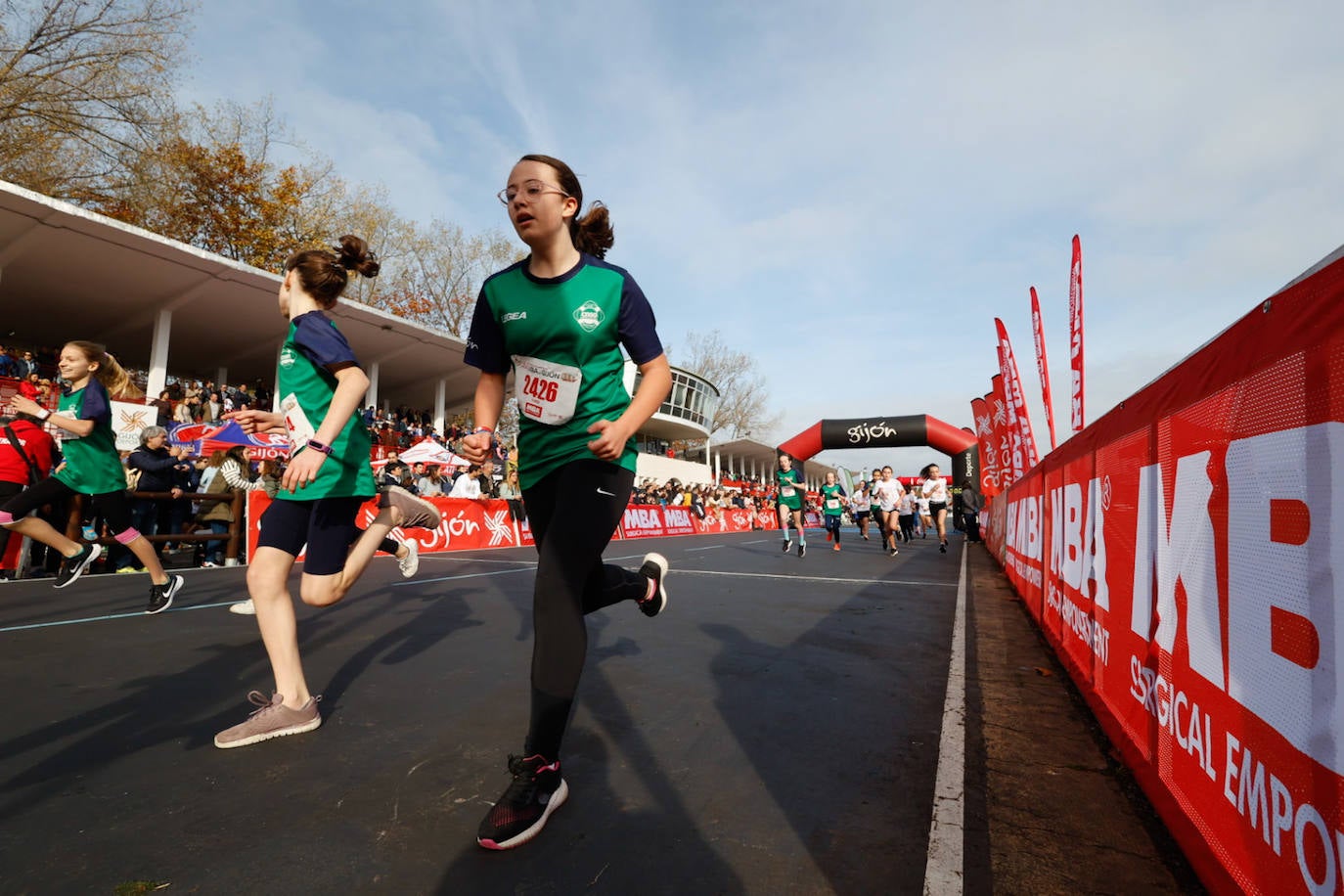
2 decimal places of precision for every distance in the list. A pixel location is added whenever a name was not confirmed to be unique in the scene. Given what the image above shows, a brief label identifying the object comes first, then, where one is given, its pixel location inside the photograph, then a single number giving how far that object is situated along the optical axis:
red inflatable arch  23.12
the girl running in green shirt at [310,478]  2.50
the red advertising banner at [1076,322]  7.74
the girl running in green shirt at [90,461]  4.55
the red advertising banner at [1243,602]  1.22
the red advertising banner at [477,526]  11.47
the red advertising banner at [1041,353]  9.87
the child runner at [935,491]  17.00
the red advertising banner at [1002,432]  12.55
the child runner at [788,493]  13.02
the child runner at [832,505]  15.20
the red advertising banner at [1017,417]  10.33
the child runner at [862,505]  20.53
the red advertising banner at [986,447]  15.23
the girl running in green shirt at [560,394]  1.90
